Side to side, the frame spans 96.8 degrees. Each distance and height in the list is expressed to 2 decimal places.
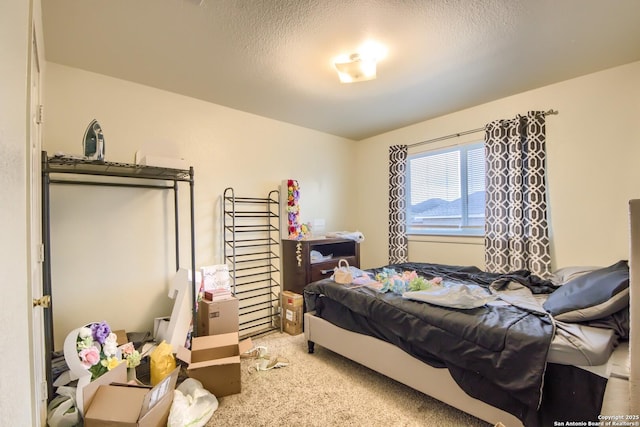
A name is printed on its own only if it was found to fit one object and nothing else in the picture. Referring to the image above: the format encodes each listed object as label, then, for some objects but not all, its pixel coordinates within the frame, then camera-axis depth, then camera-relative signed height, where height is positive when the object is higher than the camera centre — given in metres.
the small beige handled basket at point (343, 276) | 2.48 -0.55
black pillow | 1.43 -0.47
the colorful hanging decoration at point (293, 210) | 3.34 +0.06
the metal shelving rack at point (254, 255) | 3.07 -0.44
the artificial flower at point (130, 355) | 1.94 -0.94
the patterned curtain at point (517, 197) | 2.68 +0.14
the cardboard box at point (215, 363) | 1.96 -1.04
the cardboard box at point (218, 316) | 2.47 -0.88
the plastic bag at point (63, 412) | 1.54 -1.07
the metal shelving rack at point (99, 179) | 1.77 +0.33
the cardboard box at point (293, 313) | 3.10 -1.07
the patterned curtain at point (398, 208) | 3.78 +0.07
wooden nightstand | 3.18 -0.57
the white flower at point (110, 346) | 1.80 -0.81
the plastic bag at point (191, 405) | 1.63 -1.15
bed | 1.28 -0.72
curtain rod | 2.69 +0.91
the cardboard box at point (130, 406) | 1.46 -1.02
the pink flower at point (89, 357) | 1.70 -0.83
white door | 1.20 -0.19
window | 3.23 +0.26
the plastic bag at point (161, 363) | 1.96 -1.02
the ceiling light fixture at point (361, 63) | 2.08 +1.11
